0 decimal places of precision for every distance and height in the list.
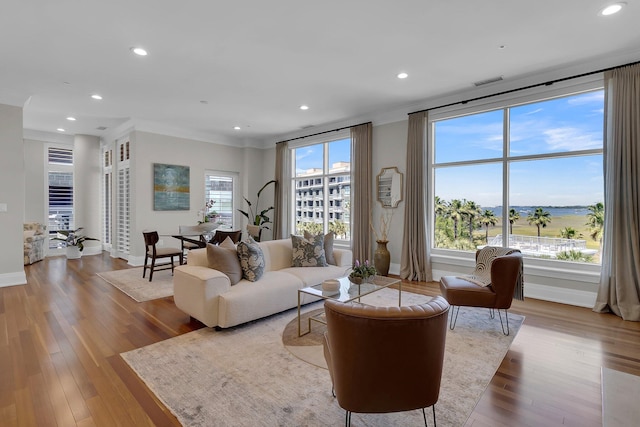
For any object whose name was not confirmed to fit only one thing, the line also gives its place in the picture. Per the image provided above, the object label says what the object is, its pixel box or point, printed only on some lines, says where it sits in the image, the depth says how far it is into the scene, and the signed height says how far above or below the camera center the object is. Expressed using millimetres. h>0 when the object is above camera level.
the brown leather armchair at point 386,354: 1520 -728
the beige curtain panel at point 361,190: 6203 +413
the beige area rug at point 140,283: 4496 -1205
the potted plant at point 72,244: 7406 -831
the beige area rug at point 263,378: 1961 -1288
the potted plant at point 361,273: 3432 -703
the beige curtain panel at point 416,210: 5430 +9
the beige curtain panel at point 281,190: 7984 +513
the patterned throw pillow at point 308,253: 4473 -618
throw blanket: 3516 -715
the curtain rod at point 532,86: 3843 +1764
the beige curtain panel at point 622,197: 3631 +172
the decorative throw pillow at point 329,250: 4715 -611
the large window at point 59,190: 7902 +486
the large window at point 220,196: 7961 +376
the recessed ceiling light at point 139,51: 3530 +1825
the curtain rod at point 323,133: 6650 +1781
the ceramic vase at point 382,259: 5750 -896
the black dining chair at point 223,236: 5660 -486
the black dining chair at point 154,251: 5227 -722
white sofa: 3154 -894
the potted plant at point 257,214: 8164 -111
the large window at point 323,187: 6949 +540
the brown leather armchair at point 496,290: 3230 -845
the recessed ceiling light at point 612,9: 2773 +1839
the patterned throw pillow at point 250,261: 3676 -609
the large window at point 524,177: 4195 +509
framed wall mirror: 5848 +455
